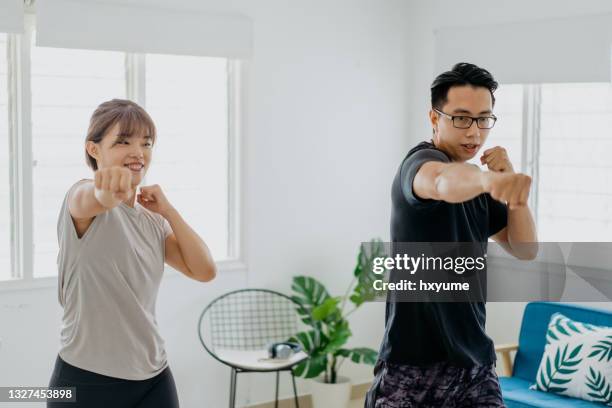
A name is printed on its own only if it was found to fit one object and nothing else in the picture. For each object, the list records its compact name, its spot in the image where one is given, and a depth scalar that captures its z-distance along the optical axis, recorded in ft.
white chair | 13.14
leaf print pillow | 11.25
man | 6.64
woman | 6.61
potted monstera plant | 13.58
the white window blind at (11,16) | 11.03
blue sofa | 11.82
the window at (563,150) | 12.86
